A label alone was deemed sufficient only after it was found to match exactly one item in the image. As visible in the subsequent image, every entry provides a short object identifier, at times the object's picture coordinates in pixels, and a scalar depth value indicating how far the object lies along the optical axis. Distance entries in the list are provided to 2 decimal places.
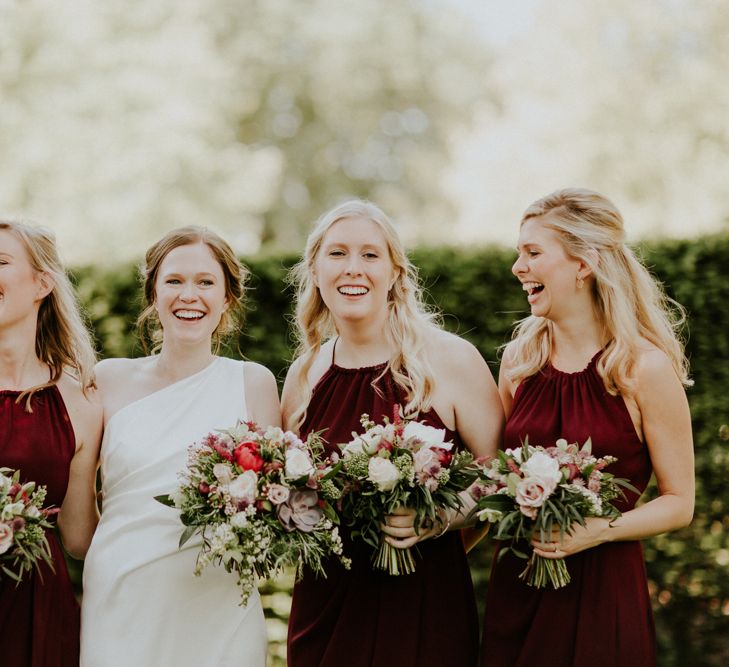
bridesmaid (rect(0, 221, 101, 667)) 4.10
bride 4.24
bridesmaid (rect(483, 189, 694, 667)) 4.06
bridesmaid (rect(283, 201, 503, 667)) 4.39
